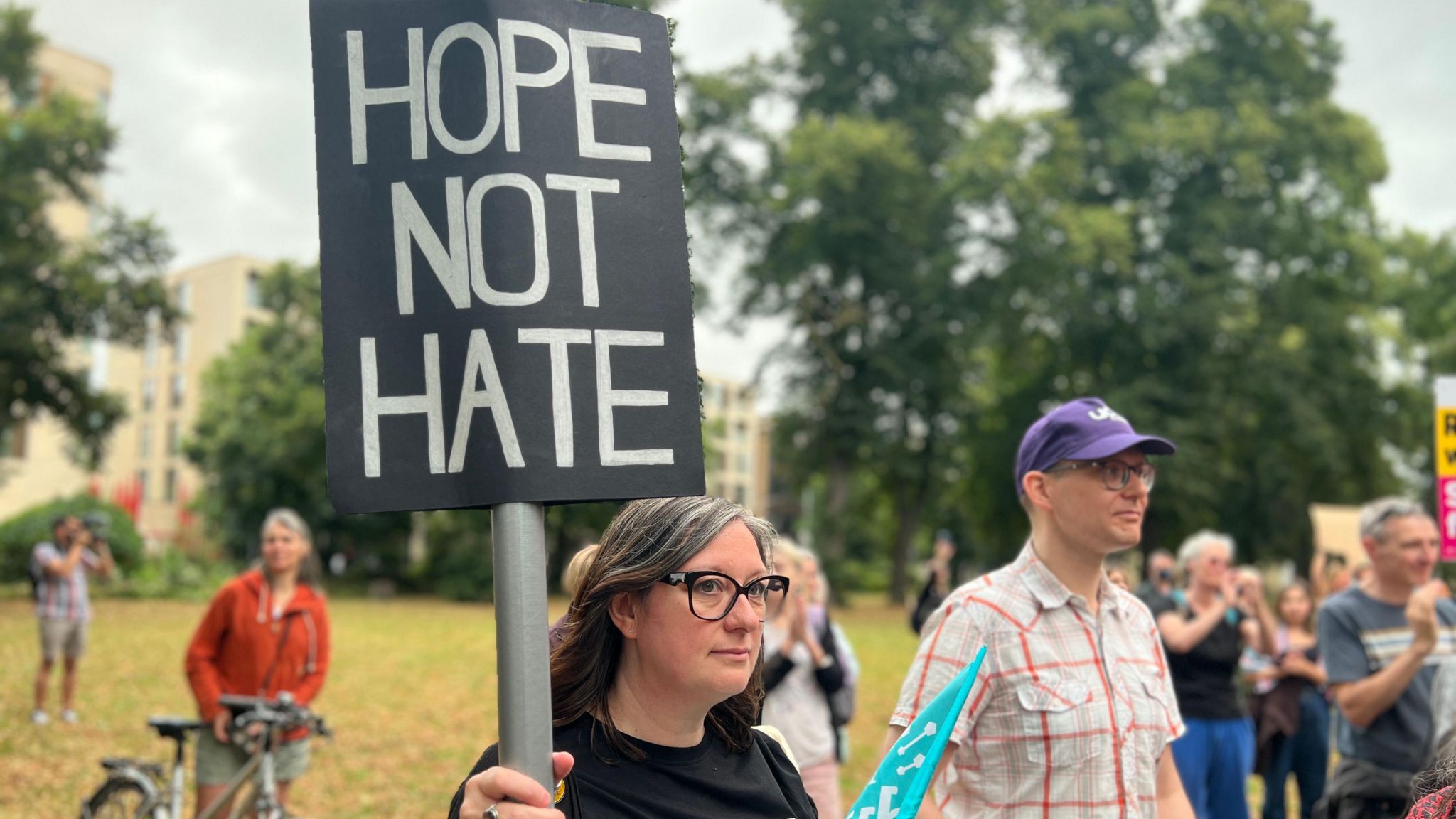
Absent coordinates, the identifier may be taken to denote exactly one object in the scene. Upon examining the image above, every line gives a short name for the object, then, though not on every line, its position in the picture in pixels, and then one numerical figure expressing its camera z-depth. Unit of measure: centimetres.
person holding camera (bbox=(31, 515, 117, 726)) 1207
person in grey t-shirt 495
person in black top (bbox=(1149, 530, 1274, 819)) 715
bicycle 630
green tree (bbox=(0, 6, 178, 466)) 2967
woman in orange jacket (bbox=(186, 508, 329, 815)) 660
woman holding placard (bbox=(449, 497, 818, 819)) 223
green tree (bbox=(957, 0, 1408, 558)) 3281
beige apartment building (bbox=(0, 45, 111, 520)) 4888
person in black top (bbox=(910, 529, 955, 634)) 772
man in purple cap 314
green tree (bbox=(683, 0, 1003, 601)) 3638
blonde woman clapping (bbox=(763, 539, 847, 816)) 646
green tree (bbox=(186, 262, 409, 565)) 4681
